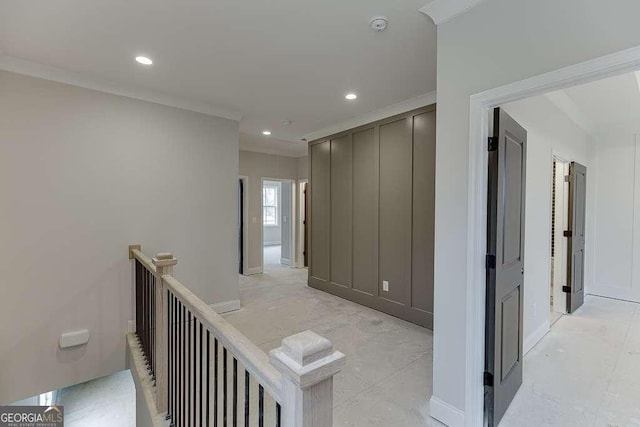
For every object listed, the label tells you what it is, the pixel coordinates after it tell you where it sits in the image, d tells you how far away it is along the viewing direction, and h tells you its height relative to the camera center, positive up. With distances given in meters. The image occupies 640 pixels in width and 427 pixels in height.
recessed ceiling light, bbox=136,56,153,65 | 2.51 +1.25
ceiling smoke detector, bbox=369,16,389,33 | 1.99 +1.25
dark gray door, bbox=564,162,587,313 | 3.73 -0.33
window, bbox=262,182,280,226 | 11.23 +0.26
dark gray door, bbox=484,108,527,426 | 1.76 -0.32
